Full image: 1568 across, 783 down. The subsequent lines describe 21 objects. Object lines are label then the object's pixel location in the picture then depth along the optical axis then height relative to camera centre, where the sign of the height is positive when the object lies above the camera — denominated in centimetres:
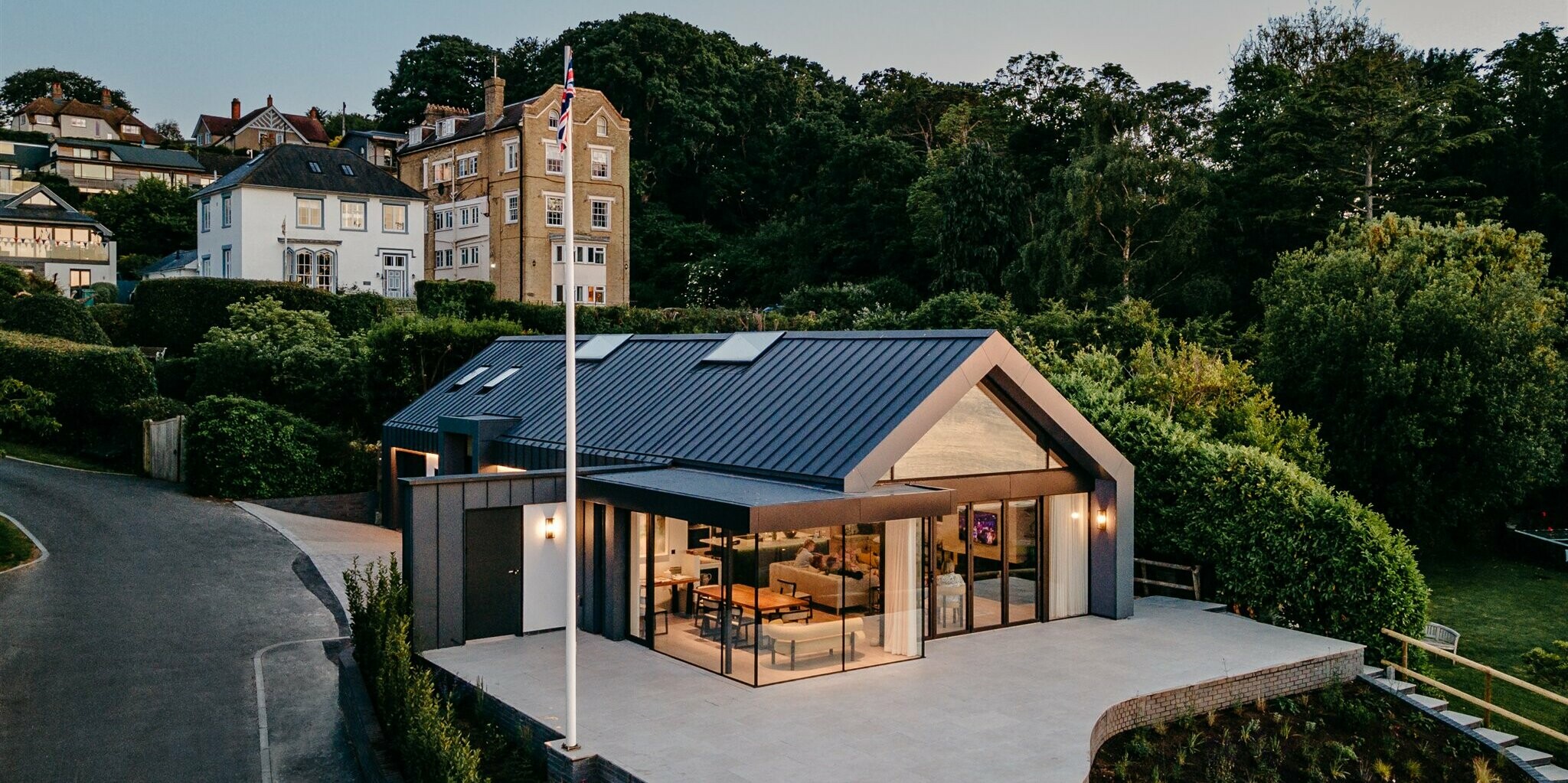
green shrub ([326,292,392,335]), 3912 +212
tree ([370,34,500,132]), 7212 +1928
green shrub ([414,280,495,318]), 4075 +276
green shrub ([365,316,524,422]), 2916 +59
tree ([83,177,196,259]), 6084 +832
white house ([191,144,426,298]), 4494 +617
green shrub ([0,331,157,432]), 2927 -11
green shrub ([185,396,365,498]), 2623 -200
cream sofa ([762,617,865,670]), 1348 -327
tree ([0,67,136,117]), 10144 +2593
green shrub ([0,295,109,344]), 3234 +155
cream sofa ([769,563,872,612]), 1358 -264
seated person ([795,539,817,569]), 1362 -221
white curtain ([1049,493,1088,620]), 1670 -274
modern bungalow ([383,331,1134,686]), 1363 -193
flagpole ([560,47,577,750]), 1038 -117
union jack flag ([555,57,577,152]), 1039 +243
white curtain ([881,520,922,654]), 1438 -281
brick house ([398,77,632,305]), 5191 +833
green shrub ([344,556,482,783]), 916 -310
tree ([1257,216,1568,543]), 2623 +16
